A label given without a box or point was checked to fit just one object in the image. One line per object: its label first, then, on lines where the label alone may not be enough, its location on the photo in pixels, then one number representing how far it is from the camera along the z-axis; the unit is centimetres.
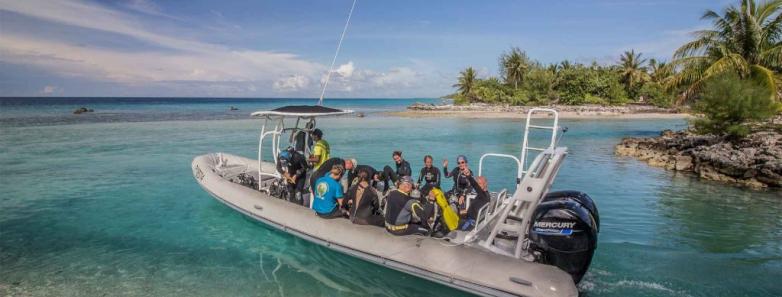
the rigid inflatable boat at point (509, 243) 529
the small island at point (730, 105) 1357
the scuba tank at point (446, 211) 635
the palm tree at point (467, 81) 6266
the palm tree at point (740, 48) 1939
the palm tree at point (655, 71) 5550
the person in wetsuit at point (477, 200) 679
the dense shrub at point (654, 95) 5097
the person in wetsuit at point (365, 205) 684
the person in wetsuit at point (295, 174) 830
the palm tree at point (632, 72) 5512
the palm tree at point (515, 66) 6066
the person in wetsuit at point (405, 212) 624
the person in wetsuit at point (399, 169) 873
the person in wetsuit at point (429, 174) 836
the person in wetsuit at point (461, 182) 752
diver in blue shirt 707
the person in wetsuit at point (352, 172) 837
